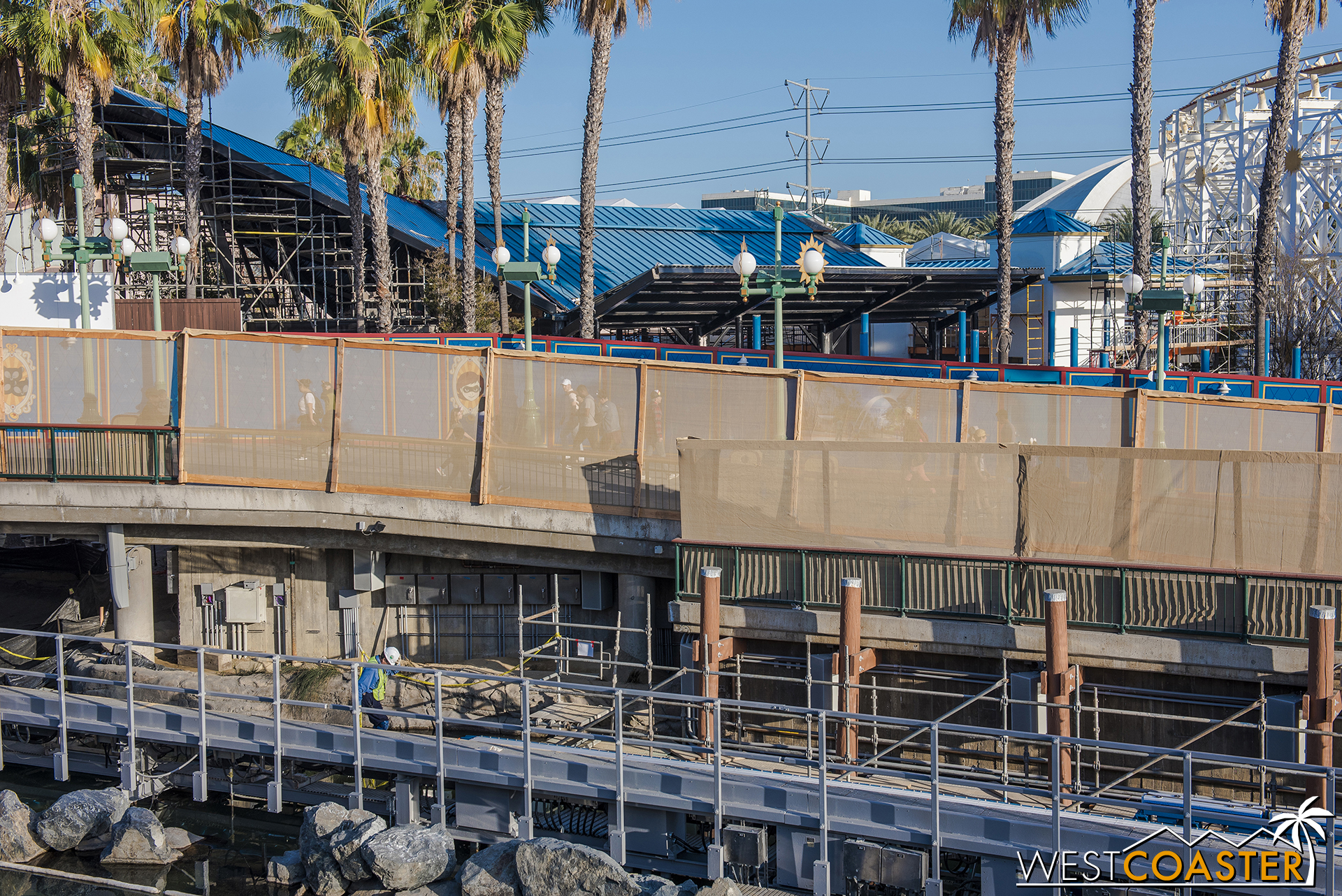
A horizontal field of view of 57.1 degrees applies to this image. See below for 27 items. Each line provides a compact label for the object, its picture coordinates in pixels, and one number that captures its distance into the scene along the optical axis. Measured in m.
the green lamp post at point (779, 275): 16.47
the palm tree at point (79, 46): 30.05
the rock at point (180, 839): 14.26
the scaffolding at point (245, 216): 38.88
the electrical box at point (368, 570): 18.33
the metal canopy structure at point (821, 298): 32.41
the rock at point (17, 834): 13.99
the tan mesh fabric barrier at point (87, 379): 17.84
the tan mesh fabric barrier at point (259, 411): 17.48
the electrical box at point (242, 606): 18.62
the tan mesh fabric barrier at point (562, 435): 16.44
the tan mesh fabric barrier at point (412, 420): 17.06
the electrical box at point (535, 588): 18.48
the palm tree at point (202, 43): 33.09
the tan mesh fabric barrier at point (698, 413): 15.93
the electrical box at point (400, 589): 18.75
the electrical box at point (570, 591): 18.17
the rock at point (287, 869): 13.35
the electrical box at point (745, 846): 11.82
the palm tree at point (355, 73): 29.38
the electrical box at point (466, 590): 18.70
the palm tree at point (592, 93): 28.92
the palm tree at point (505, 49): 30.69
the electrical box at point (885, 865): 11.16
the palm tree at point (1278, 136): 25.91
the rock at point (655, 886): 11.37
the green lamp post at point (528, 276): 16.81
